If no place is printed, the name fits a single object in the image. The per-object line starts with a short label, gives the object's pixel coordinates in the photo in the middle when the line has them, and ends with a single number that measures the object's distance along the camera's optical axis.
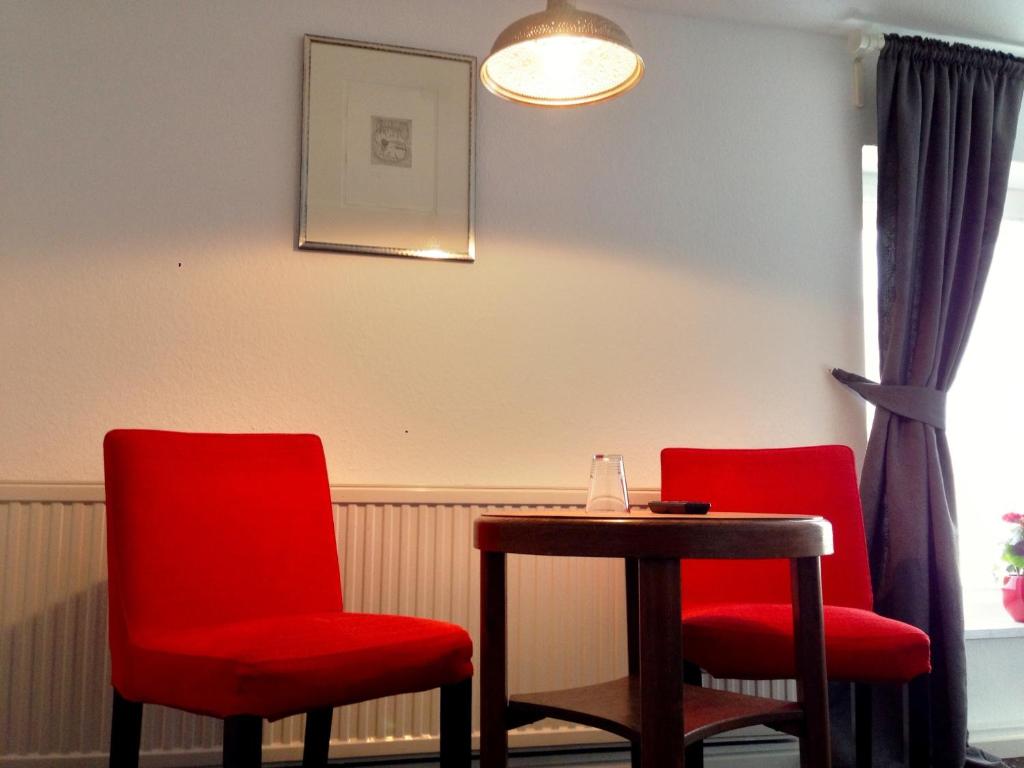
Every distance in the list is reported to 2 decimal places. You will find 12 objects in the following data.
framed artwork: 2.54
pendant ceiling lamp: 2.03
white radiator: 2.18
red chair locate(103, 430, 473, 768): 1.53
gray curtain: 2.67
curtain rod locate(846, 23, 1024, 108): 2.92
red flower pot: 3.11
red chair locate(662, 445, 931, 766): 2.00
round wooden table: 1.51
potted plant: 3.06
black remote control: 1.74
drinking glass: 1.87
